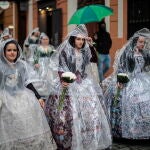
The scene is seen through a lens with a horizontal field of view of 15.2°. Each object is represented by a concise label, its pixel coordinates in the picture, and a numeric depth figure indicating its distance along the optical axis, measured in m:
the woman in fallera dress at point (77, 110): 6.55
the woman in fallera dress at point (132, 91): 7.65
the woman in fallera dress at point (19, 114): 5.94
